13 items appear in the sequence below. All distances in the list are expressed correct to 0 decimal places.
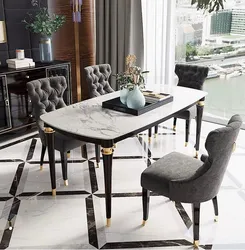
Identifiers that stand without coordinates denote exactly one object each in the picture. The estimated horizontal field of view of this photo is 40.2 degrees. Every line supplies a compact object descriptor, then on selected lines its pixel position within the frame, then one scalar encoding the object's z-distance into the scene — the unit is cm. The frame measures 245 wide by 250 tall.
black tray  283
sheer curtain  473
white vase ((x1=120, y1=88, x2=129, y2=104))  296
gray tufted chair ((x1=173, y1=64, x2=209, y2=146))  398
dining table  240
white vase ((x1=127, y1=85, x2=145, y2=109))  286
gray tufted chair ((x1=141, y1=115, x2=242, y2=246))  207
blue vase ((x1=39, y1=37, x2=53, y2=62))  450
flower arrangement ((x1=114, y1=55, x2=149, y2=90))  285
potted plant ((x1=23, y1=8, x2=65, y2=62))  440
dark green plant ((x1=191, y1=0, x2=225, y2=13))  455
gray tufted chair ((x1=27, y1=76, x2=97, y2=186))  300
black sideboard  401
